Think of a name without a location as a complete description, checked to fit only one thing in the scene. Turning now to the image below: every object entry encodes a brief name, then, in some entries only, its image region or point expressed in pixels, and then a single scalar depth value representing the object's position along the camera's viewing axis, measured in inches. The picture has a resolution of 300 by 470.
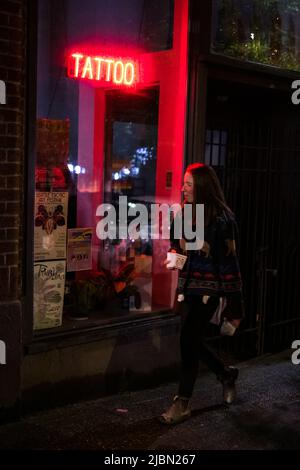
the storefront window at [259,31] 246.7
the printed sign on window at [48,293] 210.5
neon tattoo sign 233.3
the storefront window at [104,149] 217.5
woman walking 192.5
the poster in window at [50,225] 210.8
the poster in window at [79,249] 228.7
